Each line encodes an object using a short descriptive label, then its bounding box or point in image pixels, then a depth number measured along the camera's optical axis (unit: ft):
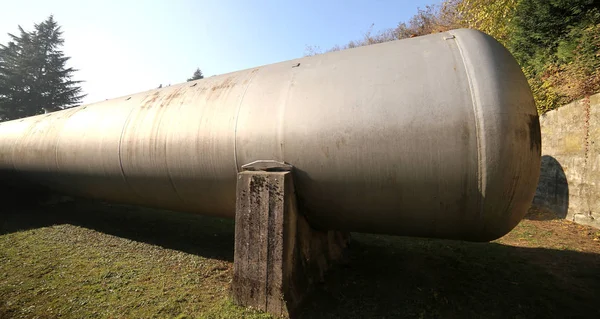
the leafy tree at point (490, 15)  33.05
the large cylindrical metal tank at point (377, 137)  7.57
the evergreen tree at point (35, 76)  96.63
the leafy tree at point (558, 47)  21.42
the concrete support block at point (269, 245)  9.33
